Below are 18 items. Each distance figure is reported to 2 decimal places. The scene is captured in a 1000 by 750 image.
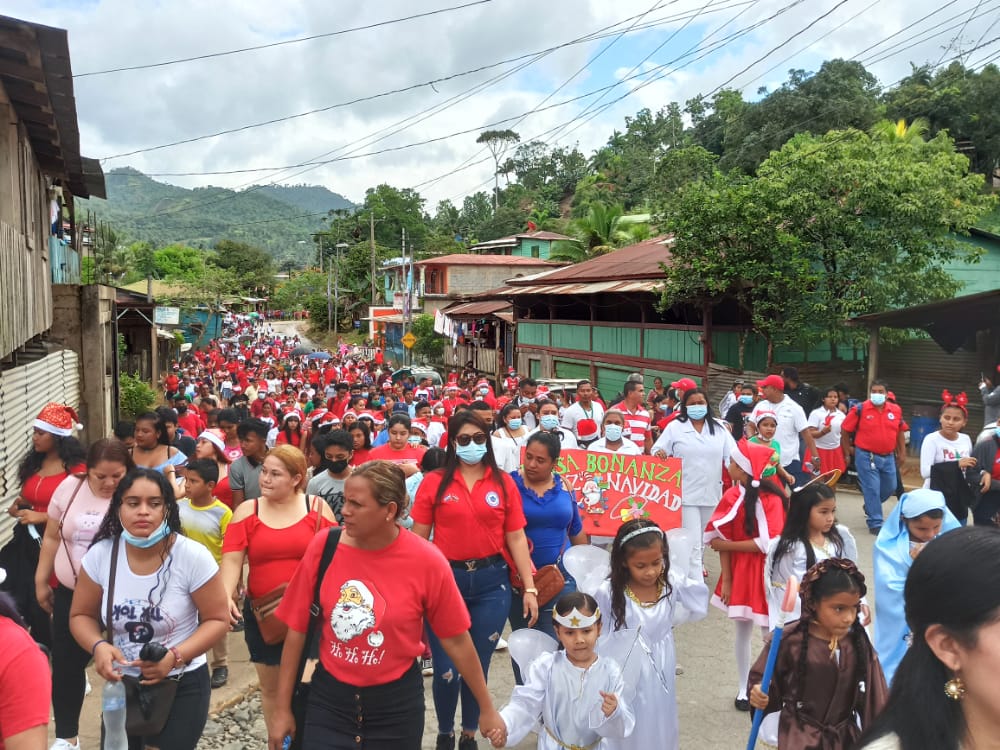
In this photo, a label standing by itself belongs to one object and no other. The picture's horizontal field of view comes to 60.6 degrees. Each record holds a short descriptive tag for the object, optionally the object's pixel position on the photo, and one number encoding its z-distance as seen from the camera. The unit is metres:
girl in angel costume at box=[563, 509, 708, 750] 3.81
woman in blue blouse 5.18
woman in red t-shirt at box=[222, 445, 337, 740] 4.21
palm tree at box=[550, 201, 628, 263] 35.15
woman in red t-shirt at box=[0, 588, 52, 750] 2.30
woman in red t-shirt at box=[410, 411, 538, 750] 4.65
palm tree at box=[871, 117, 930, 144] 28.44
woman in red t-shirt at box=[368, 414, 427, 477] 7.26
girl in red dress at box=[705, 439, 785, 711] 5.30
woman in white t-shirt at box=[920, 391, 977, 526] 7.57
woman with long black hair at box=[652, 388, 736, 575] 7.34
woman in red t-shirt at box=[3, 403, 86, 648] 5.18
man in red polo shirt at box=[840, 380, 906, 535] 9.91
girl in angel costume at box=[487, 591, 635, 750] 3.59
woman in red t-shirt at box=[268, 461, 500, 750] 3.25
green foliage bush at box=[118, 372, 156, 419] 20.78
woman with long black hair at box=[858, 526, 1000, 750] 1.60
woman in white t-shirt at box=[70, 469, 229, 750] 3.47
